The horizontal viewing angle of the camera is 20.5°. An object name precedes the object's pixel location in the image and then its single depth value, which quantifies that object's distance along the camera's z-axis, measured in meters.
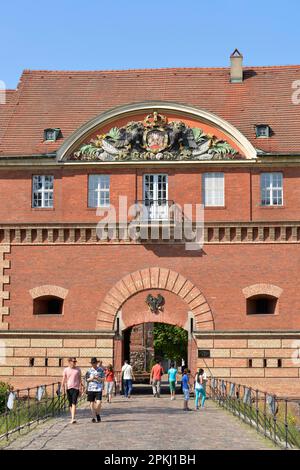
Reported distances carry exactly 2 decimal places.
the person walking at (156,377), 31.14
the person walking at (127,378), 30.44
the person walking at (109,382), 28.53
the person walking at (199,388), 26.38
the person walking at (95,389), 20.88
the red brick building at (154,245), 32.31
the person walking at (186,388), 25.41
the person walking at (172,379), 30.19
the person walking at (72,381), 20.84
